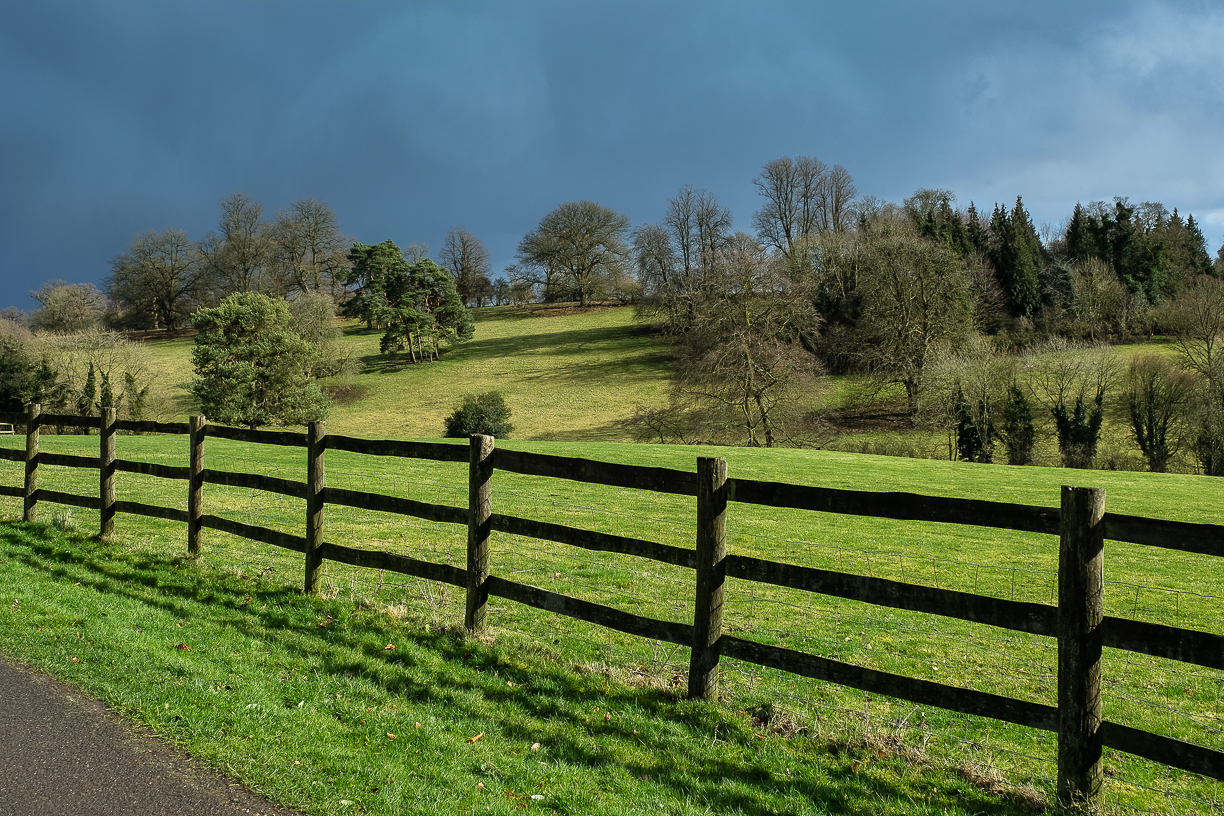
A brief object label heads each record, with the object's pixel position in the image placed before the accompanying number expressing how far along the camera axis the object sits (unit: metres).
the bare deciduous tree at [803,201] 79.88
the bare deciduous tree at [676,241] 81.50
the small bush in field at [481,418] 42.14
